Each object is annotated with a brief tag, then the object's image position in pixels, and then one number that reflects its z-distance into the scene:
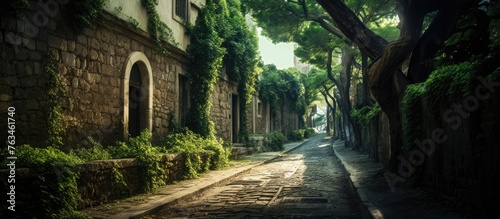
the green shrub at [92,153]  7.48
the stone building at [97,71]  6.88
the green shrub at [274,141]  25.29
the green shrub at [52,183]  5.19
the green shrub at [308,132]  49.71
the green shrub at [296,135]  40.72
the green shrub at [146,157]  8.17
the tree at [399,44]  8.72
